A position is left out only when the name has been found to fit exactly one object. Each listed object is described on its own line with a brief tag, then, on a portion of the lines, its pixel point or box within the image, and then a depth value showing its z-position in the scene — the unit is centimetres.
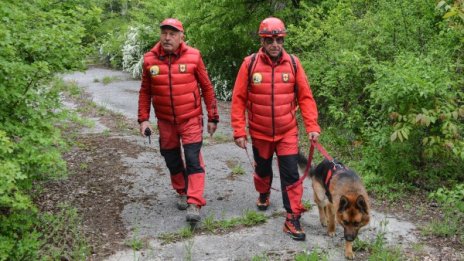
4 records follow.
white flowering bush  1942
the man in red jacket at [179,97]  525
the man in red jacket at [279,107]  498
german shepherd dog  448
